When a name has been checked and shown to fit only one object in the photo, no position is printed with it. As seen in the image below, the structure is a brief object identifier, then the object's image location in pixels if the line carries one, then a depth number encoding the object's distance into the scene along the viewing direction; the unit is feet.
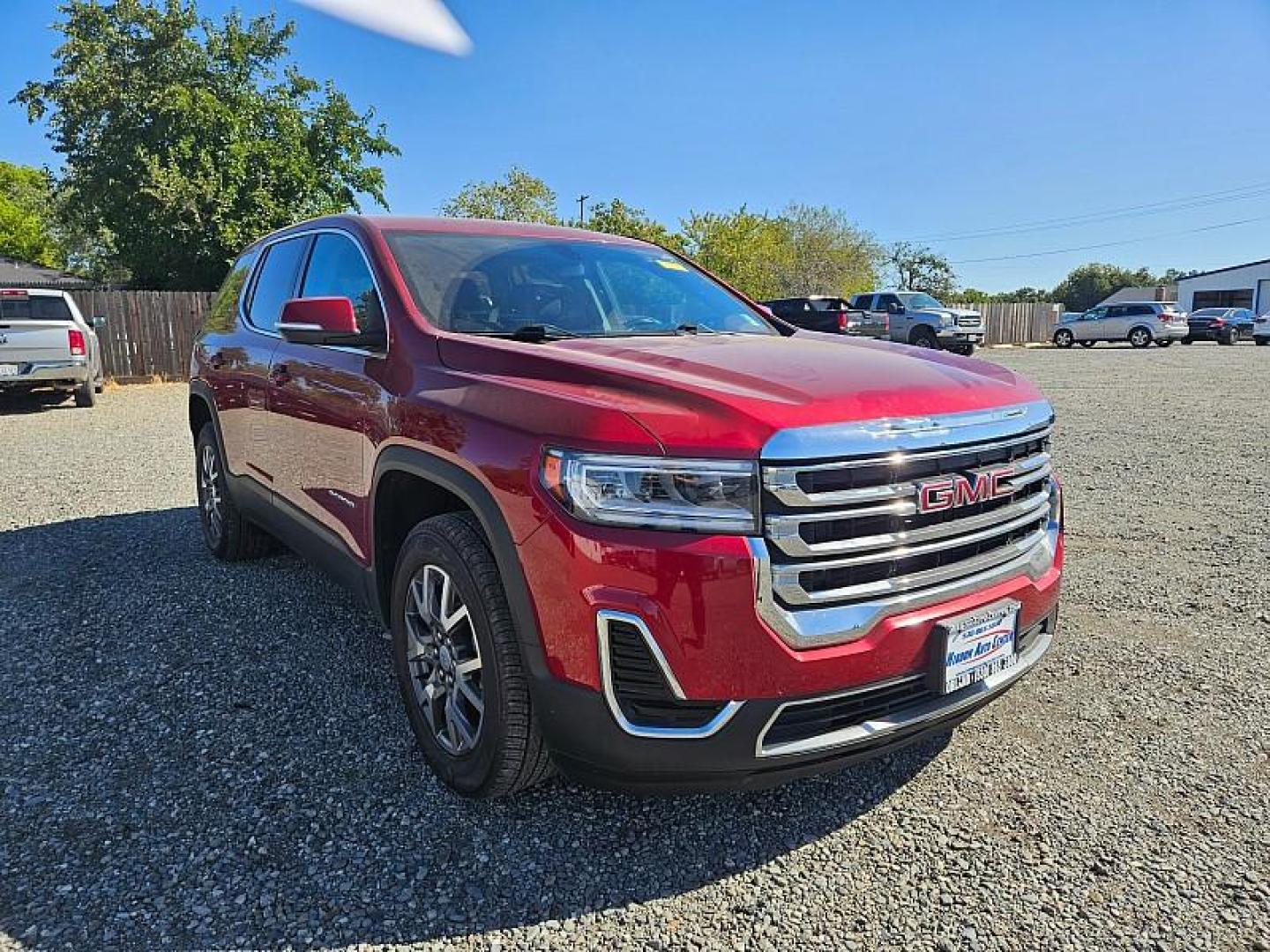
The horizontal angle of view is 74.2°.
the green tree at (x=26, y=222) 161.79
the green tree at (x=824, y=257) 165.68
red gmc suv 6.49
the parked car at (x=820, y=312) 69.31
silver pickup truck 79.41
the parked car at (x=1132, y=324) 102.53
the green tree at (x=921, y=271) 260.42
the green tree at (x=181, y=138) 71.77
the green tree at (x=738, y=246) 151.94
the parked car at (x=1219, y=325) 110.30
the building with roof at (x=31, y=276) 114.91
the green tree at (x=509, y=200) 143.74
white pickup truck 37.29
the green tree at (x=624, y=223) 148.25
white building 181.37
